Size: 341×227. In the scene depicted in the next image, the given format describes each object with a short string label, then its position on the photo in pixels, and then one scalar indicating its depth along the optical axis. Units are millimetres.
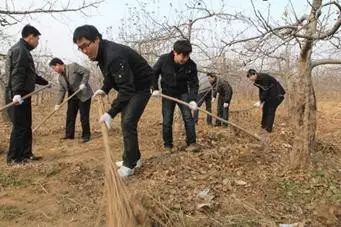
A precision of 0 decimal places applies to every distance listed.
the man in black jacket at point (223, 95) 10024
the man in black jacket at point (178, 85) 6203
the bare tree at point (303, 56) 4668
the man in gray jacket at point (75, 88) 7383
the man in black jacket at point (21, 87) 5805
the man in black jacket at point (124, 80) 4449
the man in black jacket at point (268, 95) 8852
